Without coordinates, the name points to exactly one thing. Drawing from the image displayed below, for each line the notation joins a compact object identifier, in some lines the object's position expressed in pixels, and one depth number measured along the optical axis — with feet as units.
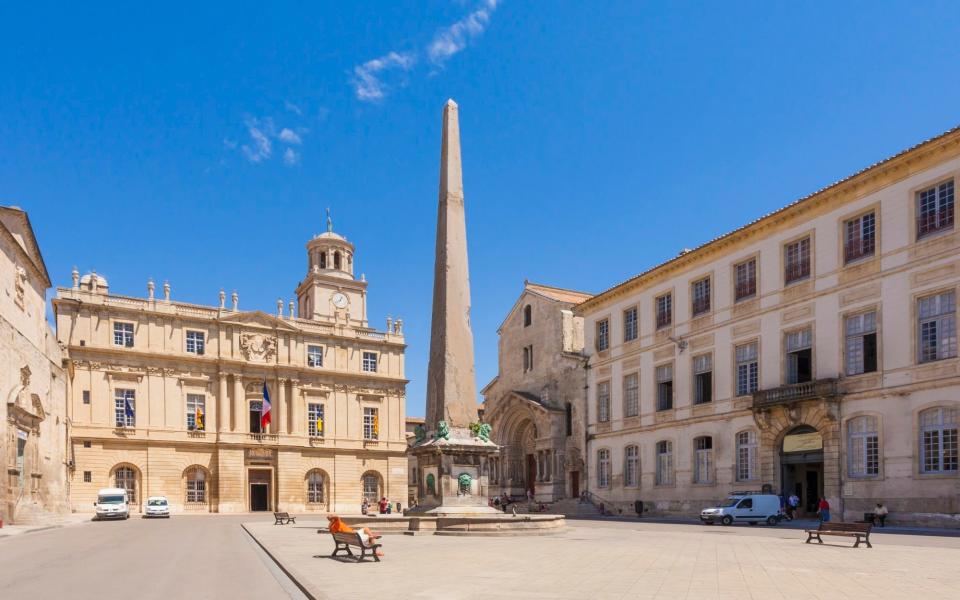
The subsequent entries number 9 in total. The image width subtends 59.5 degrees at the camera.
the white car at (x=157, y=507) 145.48
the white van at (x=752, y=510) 100.53
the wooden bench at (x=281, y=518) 112.71
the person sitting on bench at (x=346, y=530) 47.60
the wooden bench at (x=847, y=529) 60.08
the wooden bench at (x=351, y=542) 47.44
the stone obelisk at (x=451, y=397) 72.95
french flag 149.38
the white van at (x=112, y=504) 134.00
